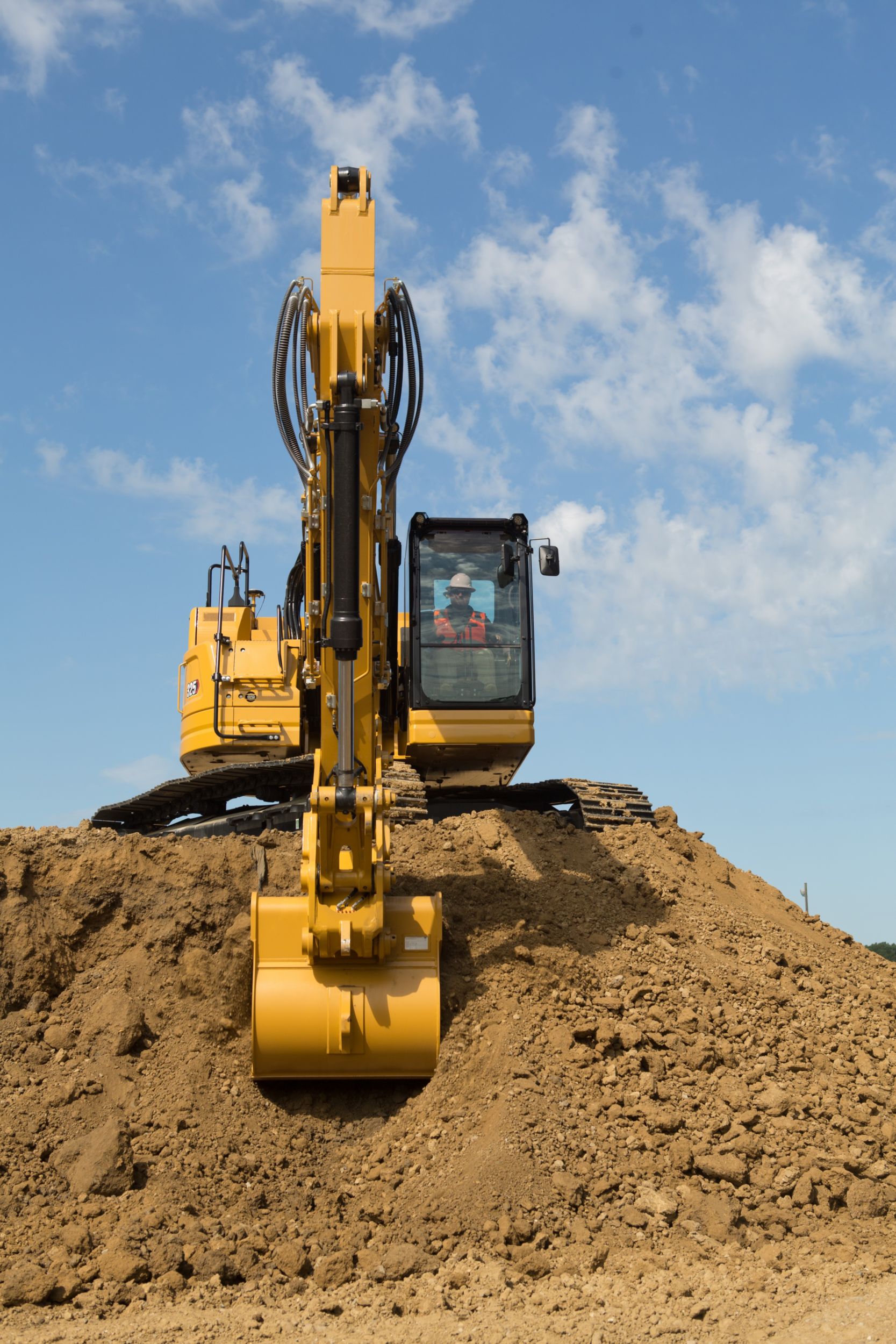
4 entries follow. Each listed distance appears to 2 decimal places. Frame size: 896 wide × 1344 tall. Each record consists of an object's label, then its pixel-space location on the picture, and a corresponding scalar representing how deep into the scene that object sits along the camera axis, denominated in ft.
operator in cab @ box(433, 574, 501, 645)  33.81
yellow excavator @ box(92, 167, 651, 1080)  24.26
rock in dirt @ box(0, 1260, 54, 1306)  19.76
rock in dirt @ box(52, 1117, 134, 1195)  22.82
